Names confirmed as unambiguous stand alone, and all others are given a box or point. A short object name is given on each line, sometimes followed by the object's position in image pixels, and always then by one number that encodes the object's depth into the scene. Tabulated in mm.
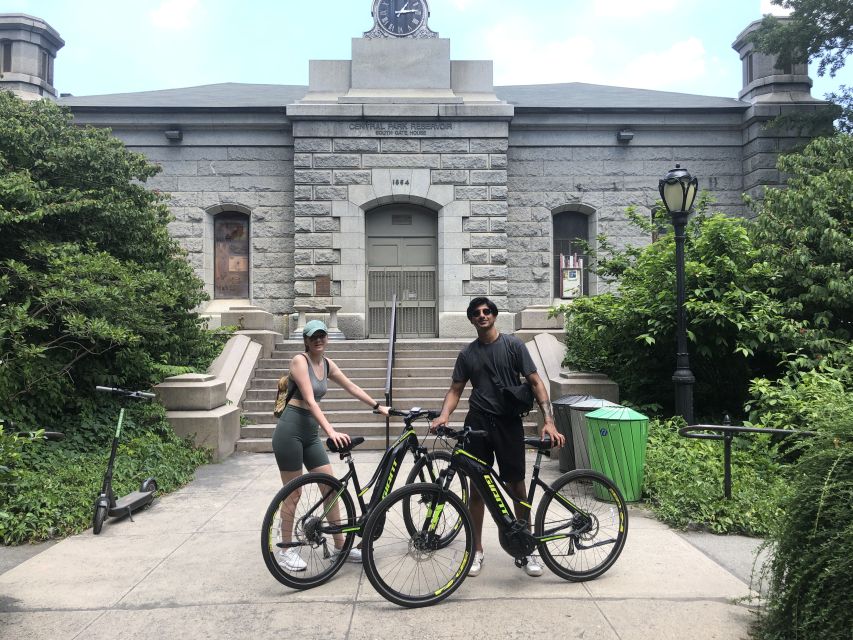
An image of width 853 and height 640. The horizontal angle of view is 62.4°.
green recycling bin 6977
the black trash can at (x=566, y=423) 8094
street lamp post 8688
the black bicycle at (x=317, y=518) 4566
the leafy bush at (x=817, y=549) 3227
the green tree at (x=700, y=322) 9266
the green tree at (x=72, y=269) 7910
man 4887
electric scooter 6149
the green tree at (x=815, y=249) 9289
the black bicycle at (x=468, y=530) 4406
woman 5113
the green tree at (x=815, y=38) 15617
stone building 16422
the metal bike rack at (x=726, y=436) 6011
